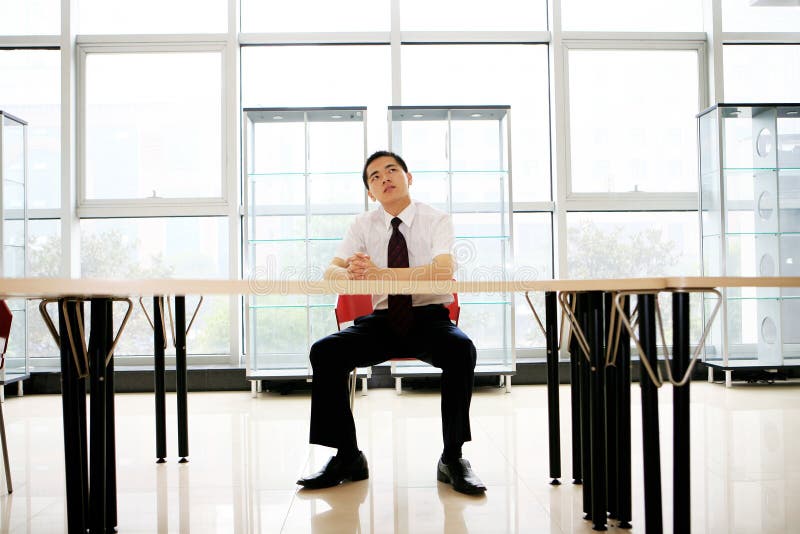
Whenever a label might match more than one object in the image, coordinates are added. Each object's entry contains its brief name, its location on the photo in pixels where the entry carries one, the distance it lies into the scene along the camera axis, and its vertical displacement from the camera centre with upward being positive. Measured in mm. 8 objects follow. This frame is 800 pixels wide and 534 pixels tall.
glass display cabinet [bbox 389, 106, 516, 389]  4699 +654
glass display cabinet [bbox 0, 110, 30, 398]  4582 +416
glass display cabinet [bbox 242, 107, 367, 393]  4648 +420
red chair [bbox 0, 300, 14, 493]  2480 -166
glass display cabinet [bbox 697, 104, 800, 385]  4875 +379
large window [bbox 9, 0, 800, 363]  5203 +1500
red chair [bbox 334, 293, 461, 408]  2900 -156
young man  2418 -240
